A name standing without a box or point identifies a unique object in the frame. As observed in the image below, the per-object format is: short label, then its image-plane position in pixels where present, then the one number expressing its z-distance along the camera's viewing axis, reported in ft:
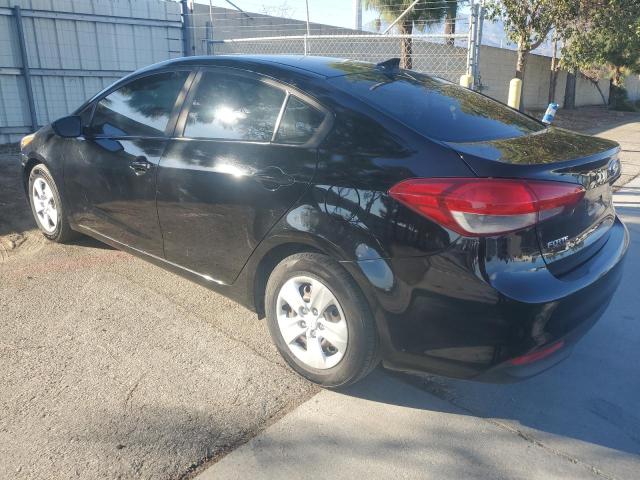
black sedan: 7.99
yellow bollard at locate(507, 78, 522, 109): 24.99
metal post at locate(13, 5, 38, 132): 29.35
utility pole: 52.81
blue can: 17.78
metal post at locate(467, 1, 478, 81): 24.41
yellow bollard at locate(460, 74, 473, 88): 23.39
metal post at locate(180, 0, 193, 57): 34.30
